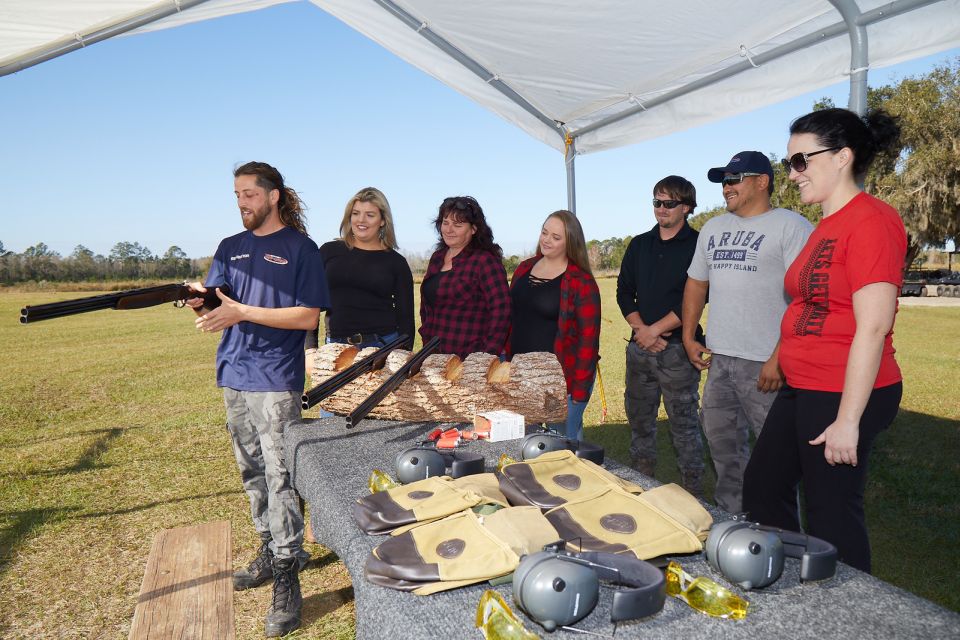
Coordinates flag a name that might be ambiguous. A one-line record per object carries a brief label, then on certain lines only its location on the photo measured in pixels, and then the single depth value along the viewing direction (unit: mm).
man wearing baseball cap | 3256
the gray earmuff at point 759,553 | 1430
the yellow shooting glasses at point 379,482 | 2111
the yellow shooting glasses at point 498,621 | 1215
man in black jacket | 4227
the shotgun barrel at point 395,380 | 2346
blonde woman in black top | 4090
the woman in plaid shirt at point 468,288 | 3984
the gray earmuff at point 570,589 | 1254
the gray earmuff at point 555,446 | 2289
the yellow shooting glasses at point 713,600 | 1350
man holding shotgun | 3072
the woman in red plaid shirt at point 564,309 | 3828
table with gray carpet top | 1315
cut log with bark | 3184
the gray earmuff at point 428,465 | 2166
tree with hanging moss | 27078
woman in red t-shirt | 1942
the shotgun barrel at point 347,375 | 2520
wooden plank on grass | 2617
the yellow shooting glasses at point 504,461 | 2211
